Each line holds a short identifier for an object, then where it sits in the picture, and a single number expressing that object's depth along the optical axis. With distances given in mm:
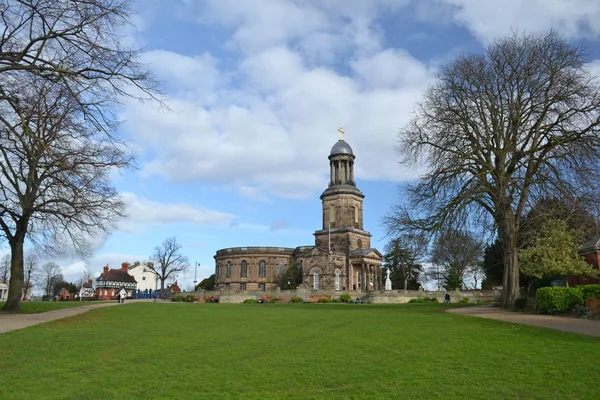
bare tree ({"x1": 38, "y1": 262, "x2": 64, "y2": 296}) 113725
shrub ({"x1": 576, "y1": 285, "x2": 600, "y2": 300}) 21138
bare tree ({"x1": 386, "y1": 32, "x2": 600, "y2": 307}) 23797
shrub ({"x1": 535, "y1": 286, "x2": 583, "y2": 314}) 21531
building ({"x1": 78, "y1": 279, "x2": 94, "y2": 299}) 75000
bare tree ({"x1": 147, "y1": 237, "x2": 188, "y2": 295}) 82000
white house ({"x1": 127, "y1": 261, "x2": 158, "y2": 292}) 108812
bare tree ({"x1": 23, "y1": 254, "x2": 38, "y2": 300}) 82375
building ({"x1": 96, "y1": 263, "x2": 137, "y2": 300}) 93062
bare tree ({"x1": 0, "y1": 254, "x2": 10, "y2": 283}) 90000
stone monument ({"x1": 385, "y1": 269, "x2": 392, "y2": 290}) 62372
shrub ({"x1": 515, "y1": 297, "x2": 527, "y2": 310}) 24719
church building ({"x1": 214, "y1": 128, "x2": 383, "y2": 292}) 71438
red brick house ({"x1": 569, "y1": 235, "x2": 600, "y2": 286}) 31172
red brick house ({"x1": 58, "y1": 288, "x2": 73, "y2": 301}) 84088
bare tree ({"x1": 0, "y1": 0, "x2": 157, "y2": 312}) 11070
